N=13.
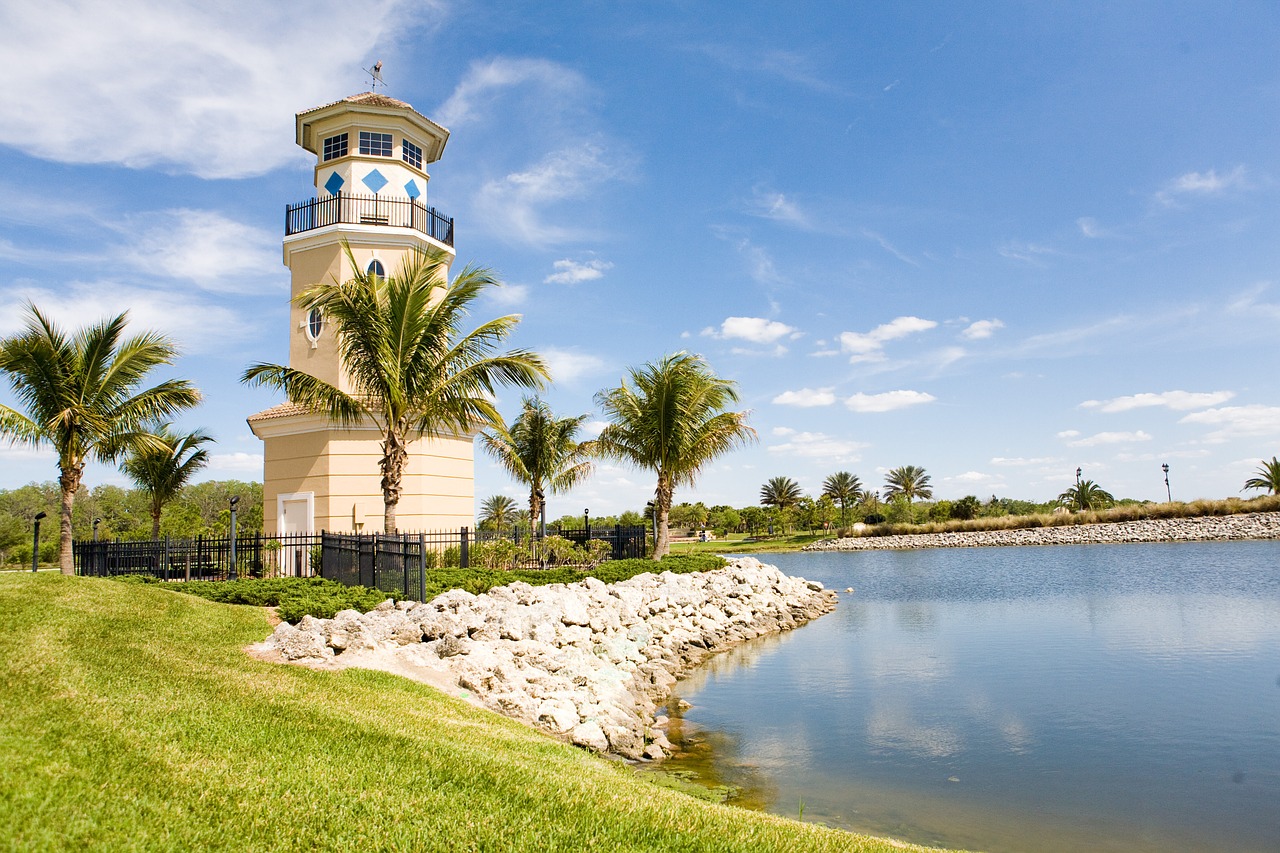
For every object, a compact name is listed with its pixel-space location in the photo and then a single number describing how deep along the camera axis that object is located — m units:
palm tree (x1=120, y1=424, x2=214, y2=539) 27.39
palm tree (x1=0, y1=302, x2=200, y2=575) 17.30
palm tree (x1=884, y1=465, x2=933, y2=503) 80.19
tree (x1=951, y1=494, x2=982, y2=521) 69.81
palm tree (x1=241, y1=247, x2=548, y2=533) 16.22
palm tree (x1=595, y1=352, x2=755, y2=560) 24.77
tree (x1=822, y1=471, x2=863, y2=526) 76.62
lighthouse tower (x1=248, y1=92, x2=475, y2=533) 20.22
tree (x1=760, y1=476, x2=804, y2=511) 80.38
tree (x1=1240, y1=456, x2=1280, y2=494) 61.50
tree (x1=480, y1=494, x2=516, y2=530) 62.50
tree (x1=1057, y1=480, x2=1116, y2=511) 70.12
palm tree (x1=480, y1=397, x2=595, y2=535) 30.95
